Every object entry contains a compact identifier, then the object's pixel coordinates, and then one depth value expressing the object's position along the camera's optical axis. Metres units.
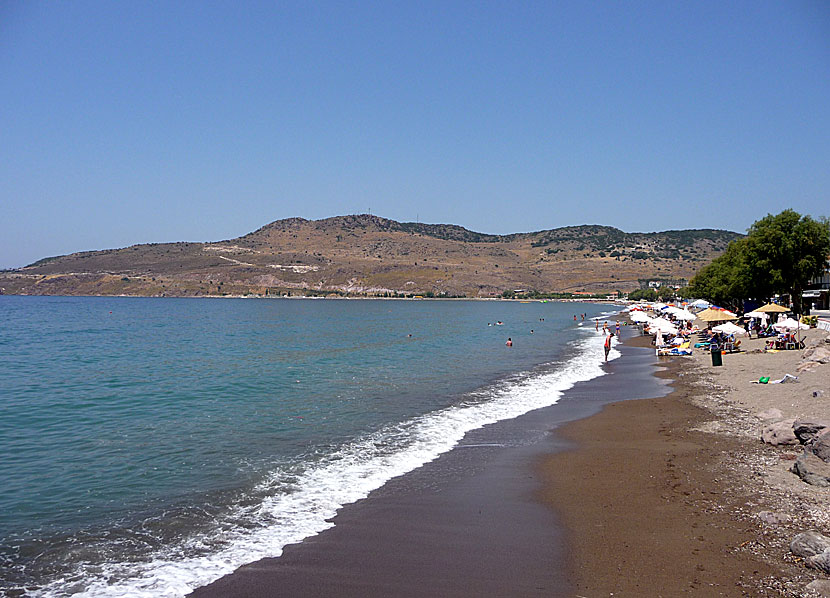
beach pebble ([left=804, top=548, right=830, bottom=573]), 6.13
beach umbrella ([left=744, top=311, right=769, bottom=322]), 37.64
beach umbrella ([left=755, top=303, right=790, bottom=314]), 34.66
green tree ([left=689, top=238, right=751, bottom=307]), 47.23
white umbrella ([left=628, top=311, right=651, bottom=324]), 48.70
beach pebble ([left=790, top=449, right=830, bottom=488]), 8.74
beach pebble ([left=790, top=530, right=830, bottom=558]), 6.46
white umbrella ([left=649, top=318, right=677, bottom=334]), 36.27
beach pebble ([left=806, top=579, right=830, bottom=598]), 5.75
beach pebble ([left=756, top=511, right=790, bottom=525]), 7.66
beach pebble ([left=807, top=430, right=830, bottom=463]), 9.21
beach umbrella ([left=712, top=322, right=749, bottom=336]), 29.89
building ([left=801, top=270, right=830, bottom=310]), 59.03
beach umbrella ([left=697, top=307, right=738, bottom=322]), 35.72
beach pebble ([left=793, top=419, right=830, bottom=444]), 10.66
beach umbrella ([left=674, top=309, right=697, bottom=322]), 44.75
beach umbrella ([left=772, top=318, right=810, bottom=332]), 28.61
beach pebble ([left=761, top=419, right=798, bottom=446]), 11.30
